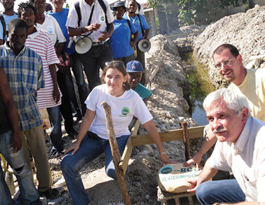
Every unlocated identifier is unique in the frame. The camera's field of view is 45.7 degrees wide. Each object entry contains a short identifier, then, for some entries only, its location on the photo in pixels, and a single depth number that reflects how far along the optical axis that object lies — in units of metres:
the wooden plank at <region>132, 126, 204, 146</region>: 3.84
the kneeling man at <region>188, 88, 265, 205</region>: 2.21
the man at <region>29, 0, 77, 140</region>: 4.39
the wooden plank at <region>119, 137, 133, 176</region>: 3.12
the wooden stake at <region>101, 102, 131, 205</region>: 3.01
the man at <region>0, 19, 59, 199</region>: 3.32
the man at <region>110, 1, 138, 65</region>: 5.79
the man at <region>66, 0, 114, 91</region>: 4.85
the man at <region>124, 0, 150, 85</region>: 6.45
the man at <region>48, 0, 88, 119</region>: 5.14
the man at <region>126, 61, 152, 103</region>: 4.52
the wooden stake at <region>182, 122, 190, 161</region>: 3.76
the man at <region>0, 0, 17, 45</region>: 4.30
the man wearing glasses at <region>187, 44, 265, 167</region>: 3.31
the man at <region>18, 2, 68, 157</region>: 4.00
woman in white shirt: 3.47
